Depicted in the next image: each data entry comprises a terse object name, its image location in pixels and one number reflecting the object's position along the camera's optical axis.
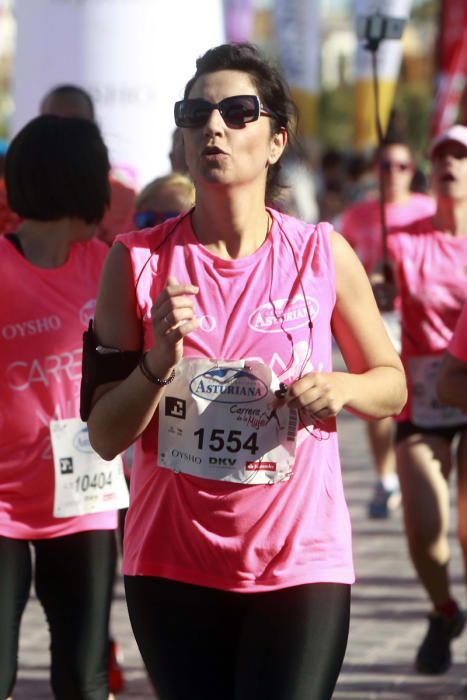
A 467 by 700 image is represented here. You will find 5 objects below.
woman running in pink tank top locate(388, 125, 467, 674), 12.50
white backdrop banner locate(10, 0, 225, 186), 16.05
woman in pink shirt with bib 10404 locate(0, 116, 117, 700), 8.56
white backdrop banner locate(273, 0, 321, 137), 33.97
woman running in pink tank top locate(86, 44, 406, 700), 6.54
